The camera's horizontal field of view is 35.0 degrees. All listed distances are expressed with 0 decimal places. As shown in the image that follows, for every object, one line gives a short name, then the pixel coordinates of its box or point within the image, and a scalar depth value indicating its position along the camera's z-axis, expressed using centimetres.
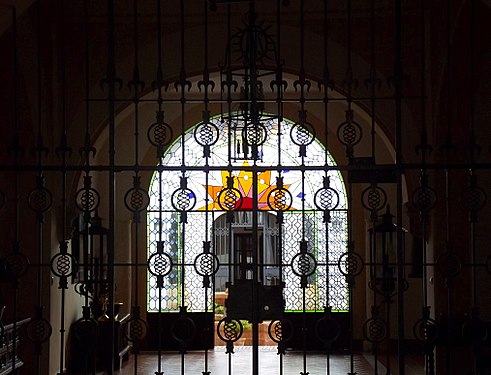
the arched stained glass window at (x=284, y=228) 1466
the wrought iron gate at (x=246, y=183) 511
